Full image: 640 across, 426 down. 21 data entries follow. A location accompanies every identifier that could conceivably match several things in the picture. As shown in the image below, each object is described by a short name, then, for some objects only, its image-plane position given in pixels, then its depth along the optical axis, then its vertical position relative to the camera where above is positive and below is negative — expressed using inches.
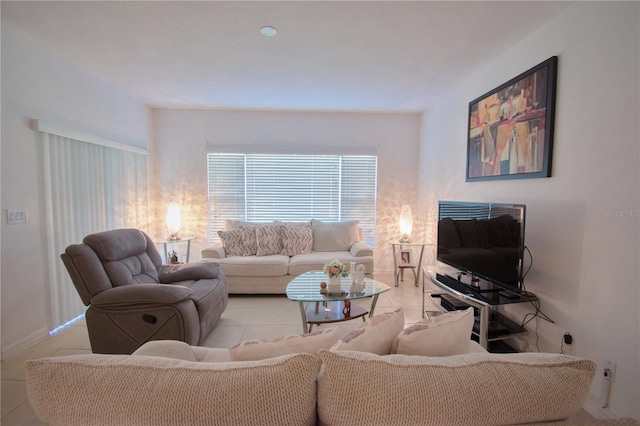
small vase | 98.8 -29.4
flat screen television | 79.6 -13.2
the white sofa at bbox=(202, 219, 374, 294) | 141.9 -28.8
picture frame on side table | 162.6 -33.2
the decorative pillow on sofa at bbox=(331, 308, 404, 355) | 39.1 -19.5
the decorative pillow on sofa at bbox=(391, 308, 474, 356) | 40.5 -20.1
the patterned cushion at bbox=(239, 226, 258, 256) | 155.8 -23.8
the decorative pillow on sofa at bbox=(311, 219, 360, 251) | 164.6 -21.5
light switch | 89.6 -6.8
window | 181.5 +6.0
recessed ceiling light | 87.9 +51.4
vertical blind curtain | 104.2 -1.1
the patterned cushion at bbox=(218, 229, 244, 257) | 154.2 -24.3
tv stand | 80.8 -30.5
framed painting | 82.2 +24.2
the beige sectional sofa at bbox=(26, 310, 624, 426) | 28.7 -19.7
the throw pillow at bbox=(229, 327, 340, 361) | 39.9 -20.9
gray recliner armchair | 81.7 -31.3
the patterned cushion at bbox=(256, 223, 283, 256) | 155.8 -23.2
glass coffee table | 94.3 -32.4
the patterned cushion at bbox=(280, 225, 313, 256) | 158.7 -23.4
